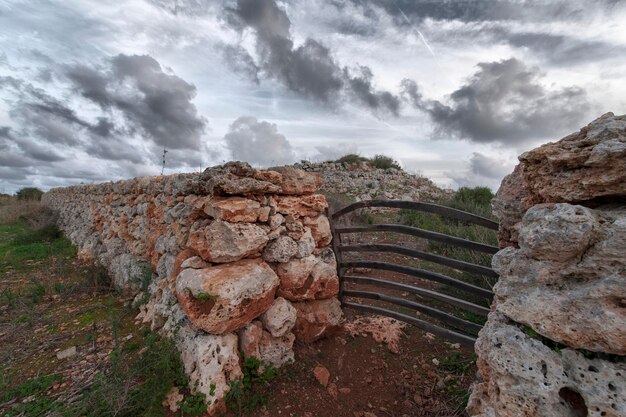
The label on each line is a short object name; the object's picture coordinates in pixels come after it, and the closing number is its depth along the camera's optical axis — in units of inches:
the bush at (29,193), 930.7
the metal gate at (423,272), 124.3
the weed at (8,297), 211.5
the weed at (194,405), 106.7
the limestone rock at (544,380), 49.9
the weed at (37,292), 217.3
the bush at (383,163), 800.3
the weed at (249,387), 112.3
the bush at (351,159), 820.0
